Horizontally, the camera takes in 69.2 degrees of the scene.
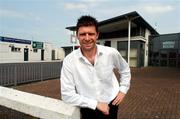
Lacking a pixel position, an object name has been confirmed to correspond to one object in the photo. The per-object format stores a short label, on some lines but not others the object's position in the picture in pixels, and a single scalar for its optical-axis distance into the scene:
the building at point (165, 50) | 16.48
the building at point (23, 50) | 18.60
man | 1.16
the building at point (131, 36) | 14.77
